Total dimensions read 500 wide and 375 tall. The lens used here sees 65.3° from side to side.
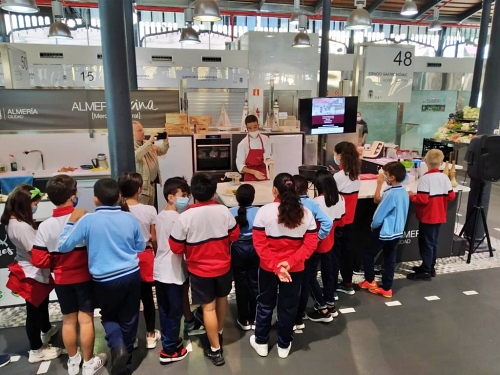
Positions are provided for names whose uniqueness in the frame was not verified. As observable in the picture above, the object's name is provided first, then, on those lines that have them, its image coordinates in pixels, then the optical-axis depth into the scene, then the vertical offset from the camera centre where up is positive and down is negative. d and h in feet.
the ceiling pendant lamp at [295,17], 27.51 +6.45
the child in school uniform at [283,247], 8.23 -2.99
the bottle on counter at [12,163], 16.47 -2.40
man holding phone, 13.29 -1.95
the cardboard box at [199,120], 18.15 -0.67
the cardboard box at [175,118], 17.16 -0.55
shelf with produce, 29.43 -1.63
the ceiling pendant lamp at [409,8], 24.93 +6.14
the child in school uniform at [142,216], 8.89 -2.49
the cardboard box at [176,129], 17.21 -1.02
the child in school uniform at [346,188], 10.99 -2.35
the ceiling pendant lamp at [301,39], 26.12 +4.39
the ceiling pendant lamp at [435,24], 31.83 +6.70
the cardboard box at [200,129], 17.79 -1.06
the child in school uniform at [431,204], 12.33 -3.09
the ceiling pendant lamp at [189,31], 27.09 +5.11
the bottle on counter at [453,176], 14.20 -2.52
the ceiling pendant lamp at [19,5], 17.42 +4.40
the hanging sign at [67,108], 15.70 -0.12
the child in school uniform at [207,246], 8.16 -2.93
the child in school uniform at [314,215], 8.94 -2.52
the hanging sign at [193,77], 27.81 +2.05
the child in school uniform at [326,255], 9.95 -3.84
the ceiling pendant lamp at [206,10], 17.60 +4.22
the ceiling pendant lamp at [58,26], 24.68 +4.95
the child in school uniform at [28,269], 8.27 -3.48
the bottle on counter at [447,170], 14.16 -2.27
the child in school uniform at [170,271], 8.55 -3.57
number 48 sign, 30.07 +2.52
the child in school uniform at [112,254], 7.52 -2.90
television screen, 19.24 -0.41
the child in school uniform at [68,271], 7.70 -3.27
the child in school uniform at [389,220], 11.28 -3.26
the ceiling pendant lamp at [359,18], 20.74 +4.60
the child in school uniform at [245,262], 9.30 -3.82
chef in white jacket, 15.08 -1.94
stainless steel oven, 17.61 -2.13
